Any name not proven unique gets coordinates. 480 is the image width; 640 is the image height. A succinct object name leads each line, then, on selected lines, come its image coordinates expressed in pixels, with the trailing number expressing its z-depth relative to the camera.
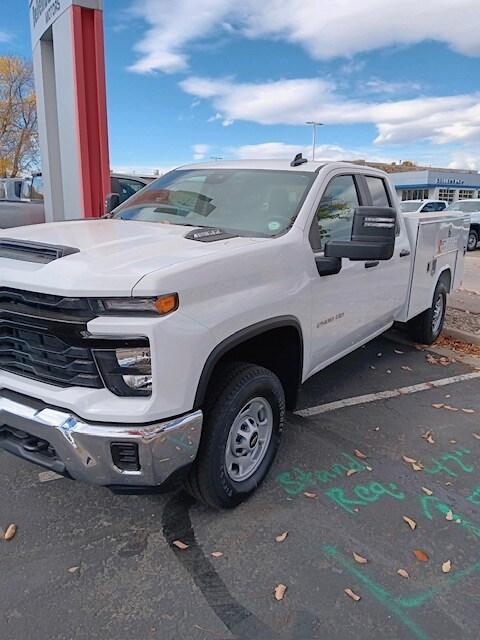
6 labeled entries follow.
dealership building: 47.84
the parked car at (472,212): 19.14
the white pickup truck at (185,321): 2.24
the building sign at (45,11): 7.72
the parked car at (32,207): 10.18
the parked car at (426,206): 21.71
